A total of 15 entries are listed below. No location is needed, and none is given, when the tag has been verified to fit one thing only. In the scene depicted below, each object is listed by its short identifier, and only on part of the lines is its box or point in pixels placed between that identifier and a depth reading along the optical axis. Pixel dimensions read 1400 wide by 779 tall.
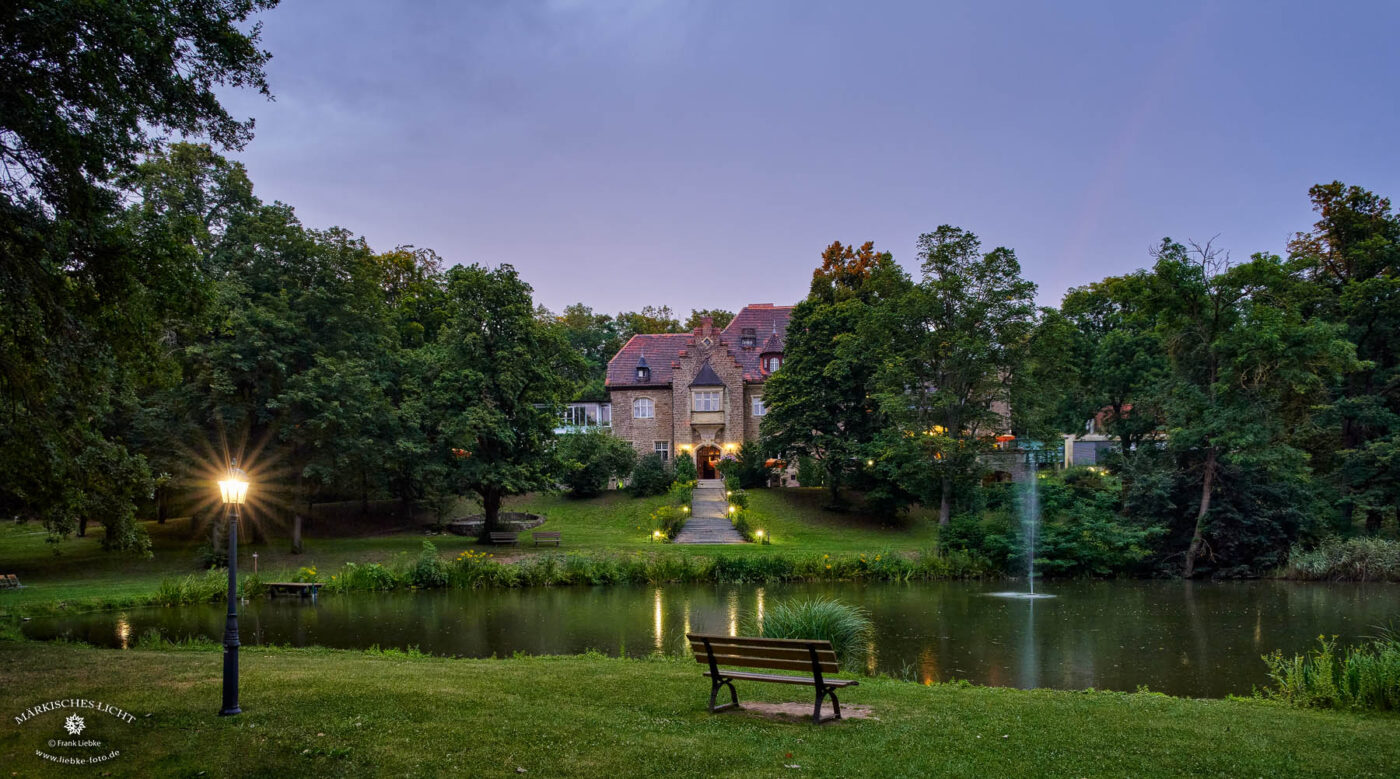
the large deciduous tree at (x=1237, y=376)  27.91
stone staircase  33.44
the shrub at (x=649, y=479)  42.19
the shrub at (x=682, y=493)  39.47
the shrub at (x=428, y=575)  24.42
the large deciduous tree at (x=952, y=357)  32.50
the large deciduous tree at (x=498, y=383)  31.30
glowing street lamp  7.79
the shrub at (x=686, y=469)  44.33
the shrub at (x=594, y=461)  42.44
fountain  29.03
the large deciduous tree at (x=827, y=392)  38.97
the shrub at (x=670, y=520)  33.56
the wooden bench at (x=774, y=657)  7.74
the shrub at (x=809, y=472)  40.41
